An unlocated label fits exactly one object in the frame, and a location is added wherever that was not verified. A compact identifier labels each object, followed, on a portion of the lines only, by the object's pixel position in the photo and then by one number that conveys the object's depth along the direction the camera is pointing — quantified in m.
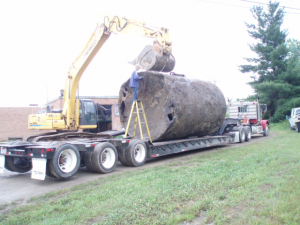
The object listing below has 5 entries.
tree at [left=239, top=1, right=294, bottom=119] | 29.80
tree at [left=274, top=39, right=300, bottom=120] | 29.03
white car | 22.20
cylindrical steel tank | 10.21
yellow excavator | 10.27
